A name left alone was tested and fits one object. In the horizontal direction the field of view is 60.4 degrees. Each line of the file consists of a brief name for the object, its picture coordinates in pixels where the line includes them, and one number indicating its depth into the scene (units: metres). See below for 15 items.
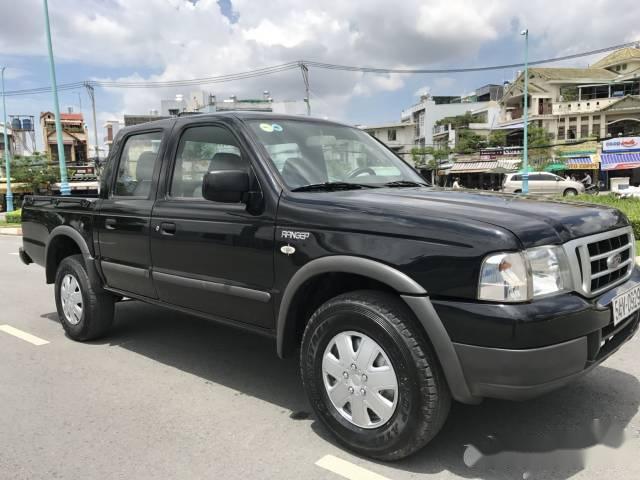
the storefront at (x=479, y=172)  47.78
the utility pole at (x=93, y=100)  49.11
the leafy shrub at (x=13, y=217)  25.27
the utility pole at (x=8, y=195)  34.47
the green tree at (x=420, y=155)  53.91
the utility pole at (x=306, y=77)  34.12
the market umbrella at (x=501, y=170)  43.98
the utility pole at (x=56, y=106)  18.89
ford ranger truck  2.43
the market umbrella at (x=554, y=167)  43.53
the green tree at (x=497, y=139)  51.72
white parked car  31.77
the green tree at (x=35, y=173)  51.62
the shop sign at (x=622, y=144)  40.72
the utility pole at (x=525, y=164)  26.64
